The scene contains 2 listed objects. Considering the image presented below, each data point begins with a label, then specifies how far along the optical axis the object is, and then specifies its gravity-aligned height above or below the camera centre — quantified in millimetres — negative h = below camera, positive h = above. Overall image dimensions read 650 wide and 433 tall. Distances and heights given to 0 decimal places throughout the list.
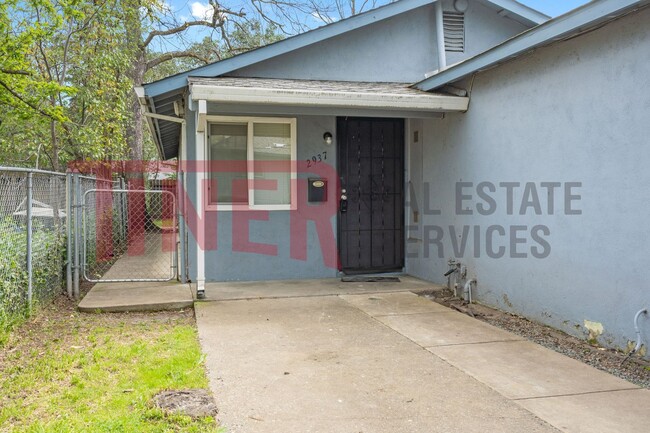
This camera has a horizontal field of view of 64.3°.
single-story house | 4531 +582
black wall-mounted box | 7883 +168
